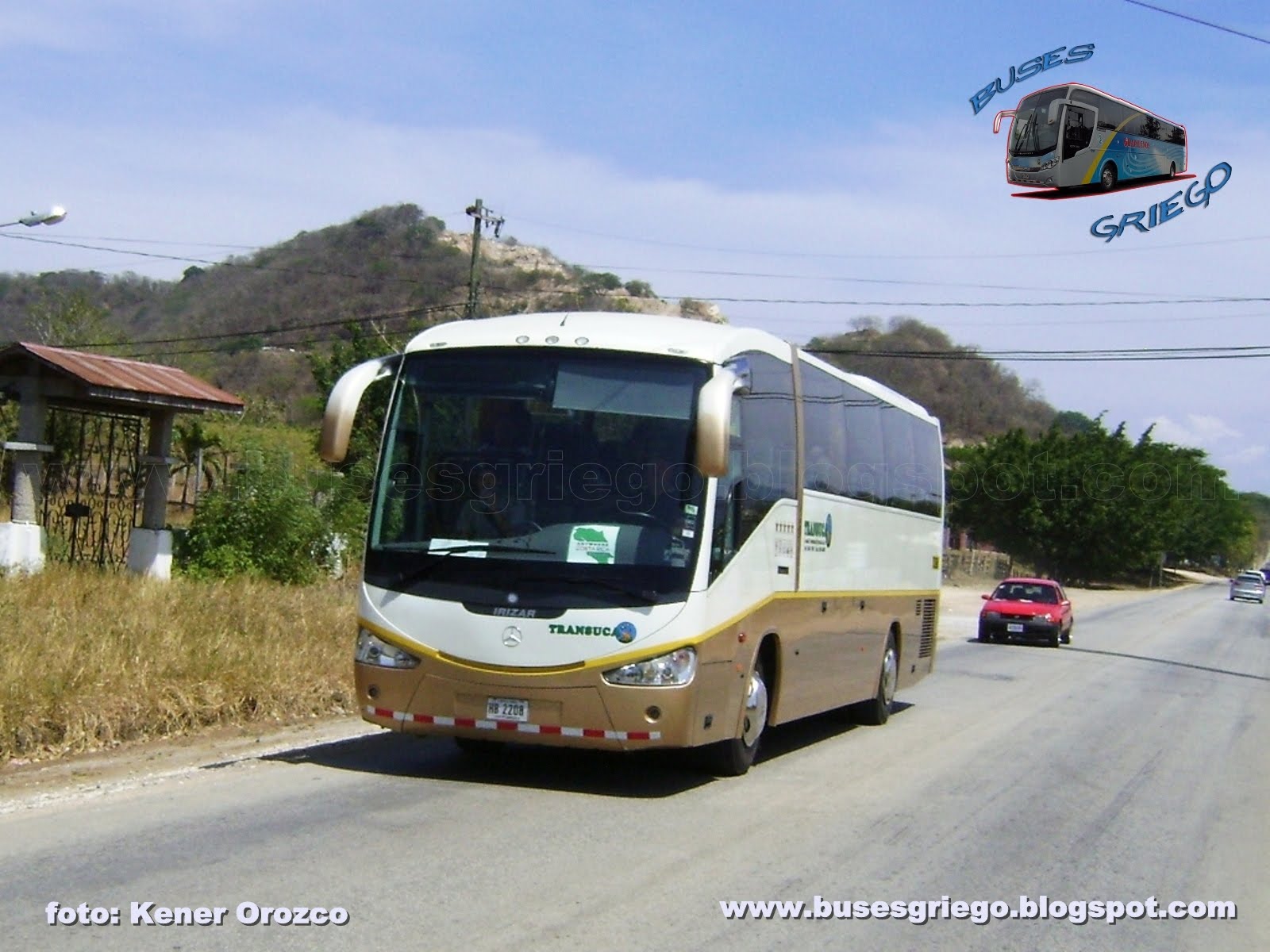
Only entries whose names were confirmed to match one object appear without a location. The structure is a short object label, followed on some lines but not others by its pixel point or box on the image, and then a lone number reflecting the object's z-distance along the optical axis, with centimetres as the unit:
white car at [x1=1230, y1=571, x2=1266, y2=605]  7550
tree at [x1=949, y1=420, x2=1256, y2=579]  7875
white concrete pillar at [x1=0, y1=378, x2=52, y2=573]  1736
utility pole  3750
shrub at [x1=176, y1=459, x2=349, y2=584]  1989
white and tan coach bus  923
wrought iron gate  2020
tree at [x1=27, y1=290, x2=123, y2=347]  5124
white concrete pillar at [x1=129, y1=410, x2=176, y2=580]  1922
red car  3150
